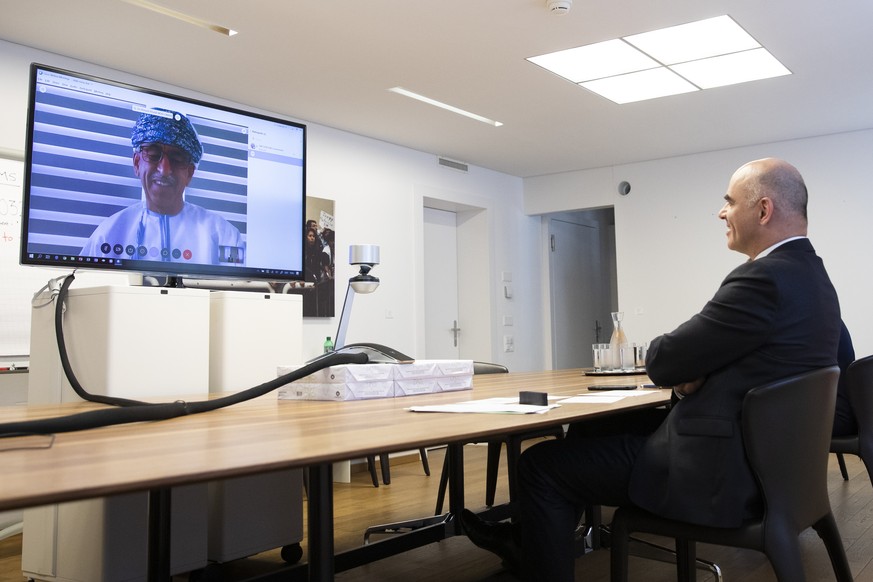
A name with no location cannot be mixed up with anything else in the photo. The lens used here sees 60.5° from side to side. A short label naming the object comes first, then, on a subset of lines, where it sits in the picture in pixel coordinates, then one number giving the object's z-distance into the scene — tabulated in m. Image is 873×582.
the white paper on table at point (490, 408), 1.39
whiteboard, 3.79
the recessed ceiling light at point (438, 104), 5.01
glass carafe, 2.92
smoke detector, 3.69
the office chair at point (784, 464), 1.44
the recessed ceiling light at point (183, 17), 3.63
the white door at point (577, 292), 8.12
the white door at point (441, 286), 7.07
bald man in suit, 1.50
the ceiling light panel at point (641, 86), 4.89
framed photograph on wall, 5.42
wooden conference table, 0.71
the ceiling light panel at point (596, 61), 4.41
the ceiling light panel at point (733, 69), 4.58
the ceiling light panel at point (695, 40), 4.14
